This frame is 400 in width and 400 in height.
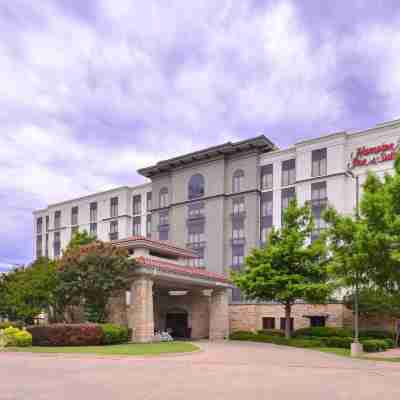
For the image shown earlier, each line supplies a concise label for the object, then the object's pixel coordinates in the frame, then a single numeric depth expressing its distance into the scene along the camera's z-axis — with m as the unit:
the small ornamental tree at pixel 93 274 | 30.64
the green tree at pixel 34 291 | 34.78
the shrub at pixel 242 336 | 39.84
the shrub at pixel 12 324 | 36.38
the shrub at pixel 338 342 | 31.78
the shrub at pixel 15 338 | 28.27
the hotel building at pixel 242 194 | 48.41
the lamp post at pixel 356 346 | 26.56
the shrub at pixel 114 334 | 29.45
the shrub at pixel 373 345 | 29.41
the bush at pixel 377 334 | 40.50
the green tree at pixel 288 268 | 33.97
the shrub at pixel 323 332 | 41.03
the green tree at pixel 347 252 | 25.83
